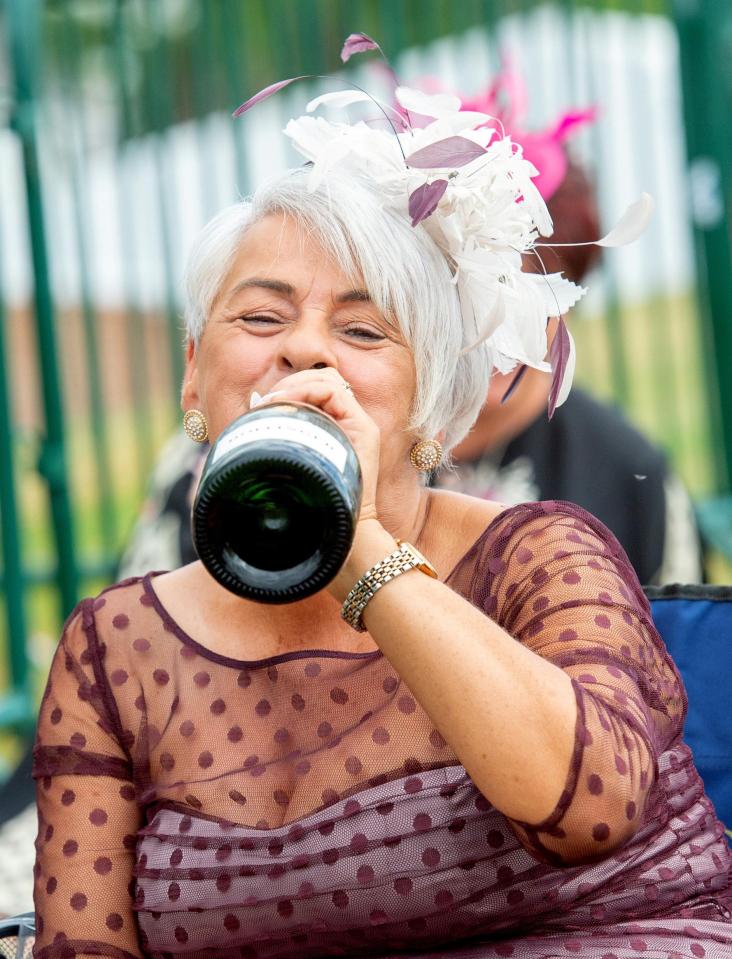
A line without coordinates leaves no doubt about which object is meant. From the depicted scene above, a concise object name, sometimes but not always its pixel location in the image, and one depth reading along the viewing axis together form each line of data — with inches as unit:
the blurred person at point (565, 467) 290.0
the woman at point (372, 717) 132.2
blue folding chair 194.2
